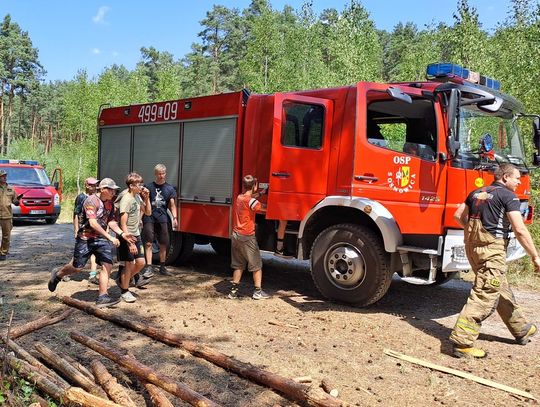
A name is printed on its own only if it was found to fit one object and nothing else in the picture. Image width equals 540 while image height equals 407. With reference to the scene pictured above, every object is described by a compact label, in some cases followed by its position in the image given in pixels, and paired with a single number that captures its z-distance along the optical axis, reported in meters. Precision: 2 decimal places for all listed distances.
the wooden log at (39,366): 3.47
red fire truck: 5.50
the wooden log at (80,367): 3.57
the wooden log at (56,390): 3.04
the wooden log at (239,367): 3.24
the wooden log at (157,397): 3.21
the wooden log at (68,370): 3.32
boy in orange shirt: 6.33
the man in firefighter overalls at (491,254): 4.54
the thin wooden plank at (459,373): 3.78
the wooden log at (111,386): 3.16
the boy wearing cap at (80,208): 7.13
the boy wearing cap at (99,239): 5.85
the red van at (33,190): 15.41
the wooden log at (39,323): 4.71
